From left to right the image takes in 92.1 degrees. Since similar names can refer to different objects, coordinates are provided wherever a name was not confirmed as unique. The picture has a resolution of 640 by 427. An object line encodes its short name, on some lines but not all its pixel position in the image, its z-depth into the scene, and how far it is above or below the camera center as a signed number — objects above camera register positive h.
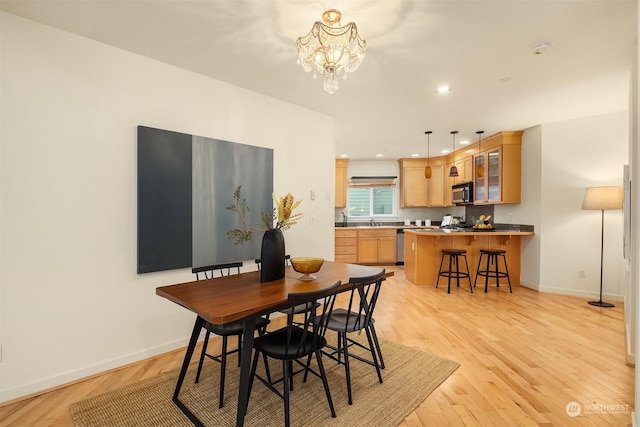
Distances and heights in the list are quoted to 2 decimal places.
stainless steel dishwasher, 7.00 -0.89
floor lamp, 3.81 +0.12
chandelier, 1.96 +1.05
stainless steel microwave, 5.86 +0.30
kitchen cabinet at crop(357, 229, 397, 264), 6.86 -0.85
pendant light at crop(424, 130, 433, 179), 4.93 +1.02
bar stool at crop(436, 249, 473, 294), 4.75 -0.93
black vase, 2.07 -0.31
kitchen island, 5.00 -0.63
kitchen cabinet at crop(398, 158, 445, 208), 7.13 +0.55
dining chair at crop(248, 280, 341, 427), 1.64 -0.80
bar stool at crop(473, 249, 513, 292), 4.75 -0.92
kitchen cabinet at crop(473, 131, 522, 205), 4.95 +0.69
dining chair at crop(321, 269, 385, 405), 1.96 -0.80
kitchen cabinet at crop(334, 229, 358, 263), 6.77 -0.82
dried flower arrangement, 2.00 -0.06
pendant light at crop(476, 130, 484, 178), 5.46 +0.68
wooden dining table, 1.50 -0.50
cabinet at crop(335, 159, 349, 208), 7.20 +0.59
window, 7.70 +0.15
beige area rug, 1.79 -1.23
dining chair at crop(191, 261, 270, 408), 1.91 -0.80
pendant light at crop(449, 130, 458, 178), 4.93 +0.70
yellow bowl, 2.08 -0.39
